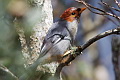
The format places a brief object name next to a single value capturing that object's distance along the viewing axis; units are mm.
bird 7613
